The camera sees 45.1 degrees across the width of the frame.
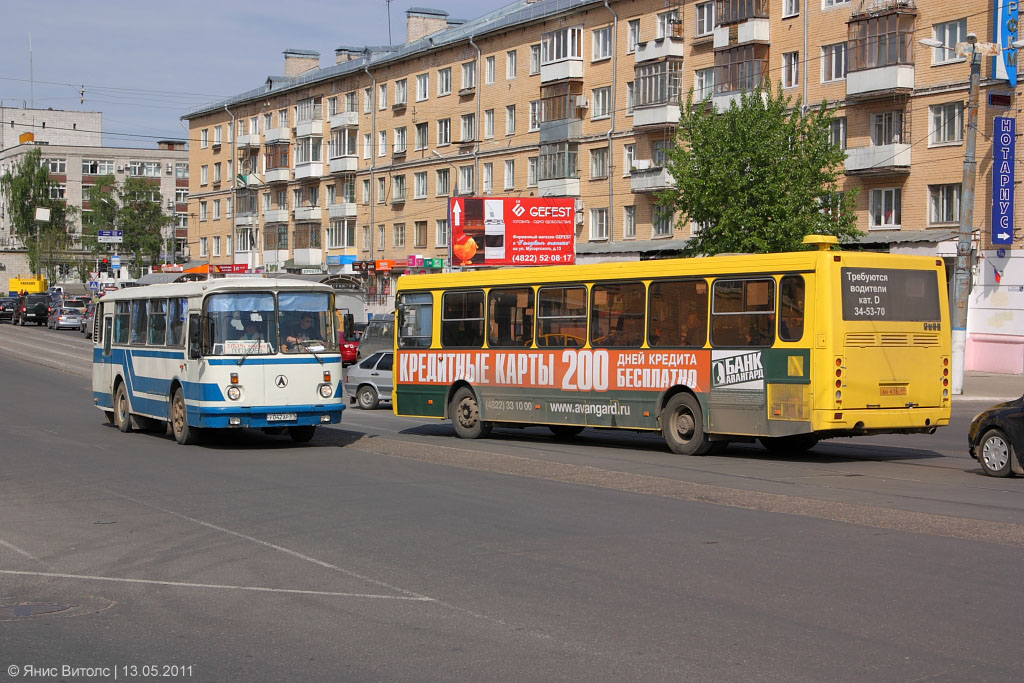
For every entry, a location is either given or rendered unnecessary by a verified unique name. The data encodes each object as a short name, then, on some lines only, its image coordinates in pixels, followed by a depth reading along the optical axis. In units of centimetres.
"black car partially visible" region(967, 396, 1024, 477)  1448
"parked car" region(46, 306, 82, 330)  7388
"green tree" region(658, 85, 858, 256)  3853
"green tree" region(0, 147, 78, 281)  11950
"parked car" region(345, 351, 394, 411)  3059
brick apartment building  4138
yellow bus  1622
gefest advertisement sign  4794
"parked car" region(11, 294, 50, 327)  8112
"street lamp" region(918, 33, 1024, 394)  3153
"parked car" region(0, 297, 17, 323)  8675
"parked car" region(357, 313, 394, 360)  4250
